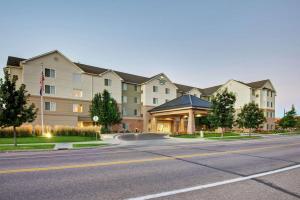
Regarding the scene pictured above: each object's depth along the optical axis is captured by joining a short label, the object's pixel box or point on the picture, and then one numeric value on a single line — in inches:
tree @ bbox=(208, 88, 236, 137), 1210.6
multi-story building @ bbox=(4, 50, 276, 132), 1418.6
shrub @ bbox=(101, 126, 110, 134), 1523.1
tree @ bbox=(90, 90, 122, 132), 1491.1
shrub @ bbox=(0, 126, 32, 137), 979.9
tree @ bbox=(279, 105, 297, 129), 2190.0
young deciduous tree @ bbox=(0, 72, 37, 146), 658.2
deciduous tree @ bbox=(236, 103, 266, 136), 1439.5
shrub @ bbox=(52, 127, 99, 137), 1101.1
